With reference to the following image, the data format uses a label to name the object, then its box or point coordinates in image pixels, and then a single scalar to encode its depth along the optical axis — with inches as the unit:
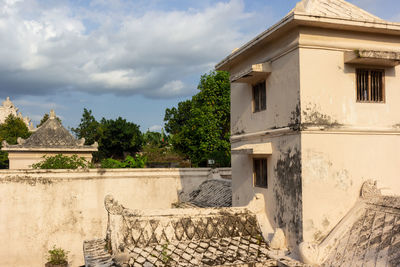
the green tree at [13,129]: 1312.4
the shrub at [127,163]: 657.6
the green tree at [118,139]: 1507.1
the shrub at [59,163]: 563.7
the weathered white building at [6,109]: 1689.2
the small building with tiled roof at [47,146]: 649.0
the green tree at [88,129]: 1485.0
